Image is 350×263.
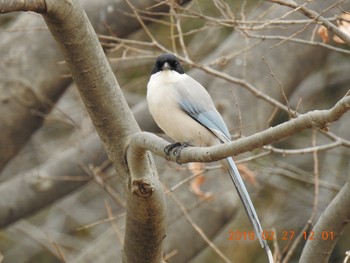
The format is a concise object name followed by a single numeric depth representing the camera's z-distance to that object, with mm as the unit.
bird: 8578
